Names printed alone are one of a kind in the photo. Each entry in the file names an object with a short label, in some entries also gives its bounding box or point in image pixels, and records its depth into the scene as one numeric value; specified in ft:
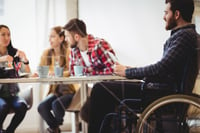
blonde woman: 16.94
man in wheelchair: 15.26
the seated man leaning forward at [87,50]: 16.80
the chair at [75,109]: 16.89
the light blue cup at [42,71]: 16.64
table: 16.33
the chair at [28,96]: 17.14
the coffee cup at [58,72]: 16.68
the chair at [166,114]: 14.84
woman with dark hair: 16.95
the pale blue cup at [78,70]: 16.67
